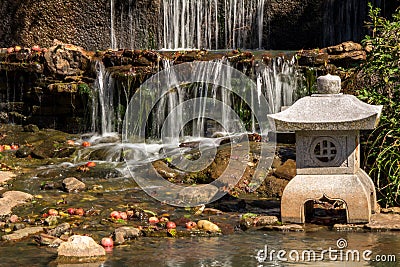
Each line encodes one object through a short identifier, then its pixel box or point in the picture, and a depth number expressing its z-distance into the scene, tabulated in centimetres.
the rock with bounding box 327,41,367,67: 1473
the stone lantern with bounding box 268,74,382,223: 877
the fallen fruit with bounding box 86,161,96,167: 1262
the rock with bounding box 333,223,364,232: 875
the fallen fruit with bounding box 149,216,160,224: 933
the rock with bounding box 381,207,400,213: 961
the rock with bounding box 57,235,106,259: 758
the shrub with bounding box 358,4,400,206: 969
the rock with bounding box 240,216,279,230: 907
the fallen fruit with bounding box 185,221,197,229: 901
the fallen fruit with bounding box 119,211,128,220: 954
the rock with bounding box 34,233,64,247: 824
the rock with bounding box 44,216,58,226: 923
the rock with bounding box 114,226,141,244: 838
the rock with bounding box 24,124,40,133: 1580
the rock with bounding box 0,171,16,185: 1182
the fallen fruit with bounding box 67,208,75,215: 976
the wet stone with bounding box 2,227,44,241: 860
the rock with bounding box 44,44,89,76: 1605
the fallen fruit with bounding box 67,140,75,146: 1453
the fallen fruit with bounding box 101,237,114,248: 812
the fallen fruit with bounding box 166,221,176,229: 904
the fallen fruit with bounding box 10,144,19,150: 1459
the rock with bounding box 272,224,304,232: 881
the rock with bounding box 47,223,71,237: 868
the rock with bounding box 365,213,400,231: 871
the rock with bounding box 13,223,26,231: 912
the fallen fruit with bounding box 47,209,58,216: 969
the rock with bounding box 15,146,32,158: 1374
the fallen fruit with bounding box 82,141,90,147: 1438
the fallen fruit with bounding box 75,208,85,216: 976
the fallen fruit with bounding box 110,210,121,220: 952
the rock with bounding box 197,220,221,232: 885
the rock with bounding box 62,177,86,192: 1112
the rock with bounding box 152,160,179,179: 1188
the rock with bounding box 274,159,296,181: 1105
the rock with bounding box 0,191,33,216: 1004
